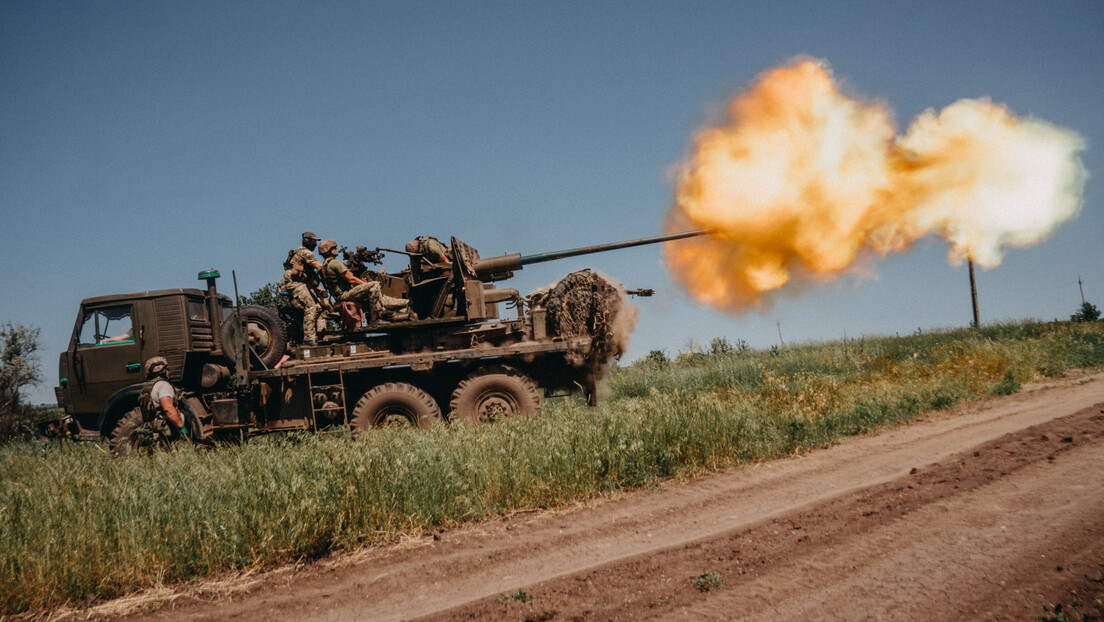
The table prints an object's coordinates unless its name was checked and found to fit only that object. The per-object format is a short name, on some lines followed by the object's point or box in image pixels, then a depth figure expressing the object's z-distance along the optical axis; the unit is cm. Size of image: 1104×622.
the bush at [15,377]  2142
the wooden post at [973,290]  3184
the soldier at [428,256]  1197
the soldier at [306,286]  1177
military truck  1116
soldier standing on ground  954
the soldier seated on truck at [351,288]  1169
